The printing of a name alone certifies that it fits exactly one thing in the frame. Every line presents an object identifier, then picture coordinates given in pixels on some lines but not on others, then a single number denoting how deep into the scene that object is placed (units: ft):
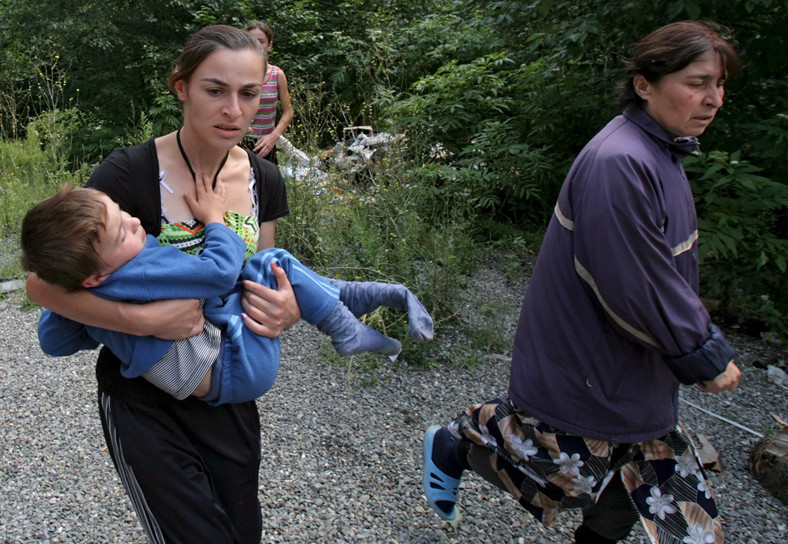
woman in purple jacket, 5.92
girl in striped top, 16.66
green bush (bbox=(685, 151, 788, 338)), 11.68
